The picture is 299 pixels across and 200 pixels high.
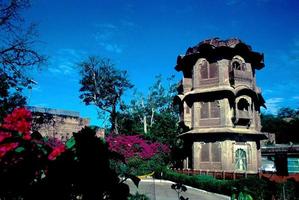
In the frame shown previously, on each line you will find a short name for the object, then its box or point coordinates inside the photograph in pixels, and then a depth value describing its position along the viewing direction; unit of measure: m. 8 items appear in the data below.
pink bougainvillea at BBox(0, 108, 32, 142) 3.09
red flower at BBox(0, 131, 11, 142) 2.87
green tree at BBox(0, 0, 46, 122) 17.66
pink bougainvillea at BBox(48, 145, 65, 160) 3.03
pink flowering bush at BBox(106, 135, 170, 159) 35.72
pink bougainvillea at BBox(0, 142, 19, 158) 2.81
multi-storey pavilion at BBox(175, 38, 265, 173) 28.73
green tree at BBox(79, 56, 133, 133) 44.66
